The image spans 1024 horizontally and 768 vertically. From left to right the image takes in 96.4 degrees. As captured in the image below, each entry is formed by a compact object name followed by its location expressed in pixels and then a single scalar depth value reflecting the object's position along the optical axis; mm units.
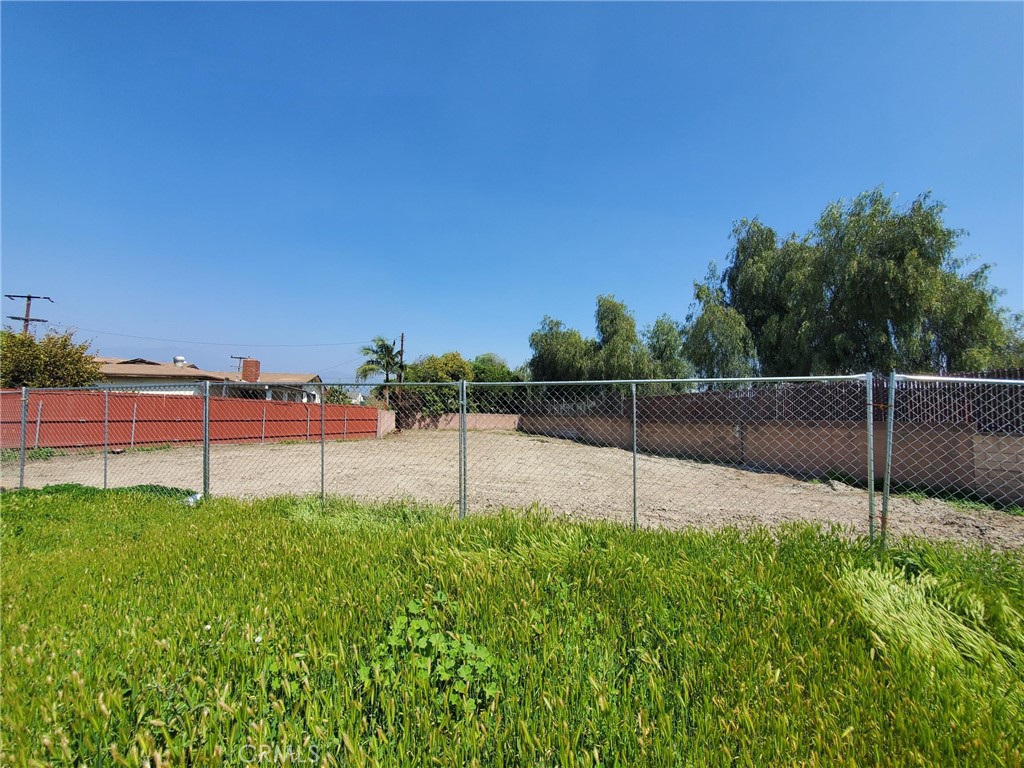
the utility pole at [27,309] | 28609
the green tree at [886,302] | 14287
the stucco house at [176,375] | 25969
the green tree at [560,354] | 26547
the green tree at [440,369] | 35719
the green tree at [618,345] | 23547
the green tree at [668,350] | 21859
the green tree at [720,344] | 19469
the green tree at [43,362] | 16984
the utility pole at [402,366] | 36122
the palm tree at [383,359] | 35938
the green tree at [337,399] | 21156
